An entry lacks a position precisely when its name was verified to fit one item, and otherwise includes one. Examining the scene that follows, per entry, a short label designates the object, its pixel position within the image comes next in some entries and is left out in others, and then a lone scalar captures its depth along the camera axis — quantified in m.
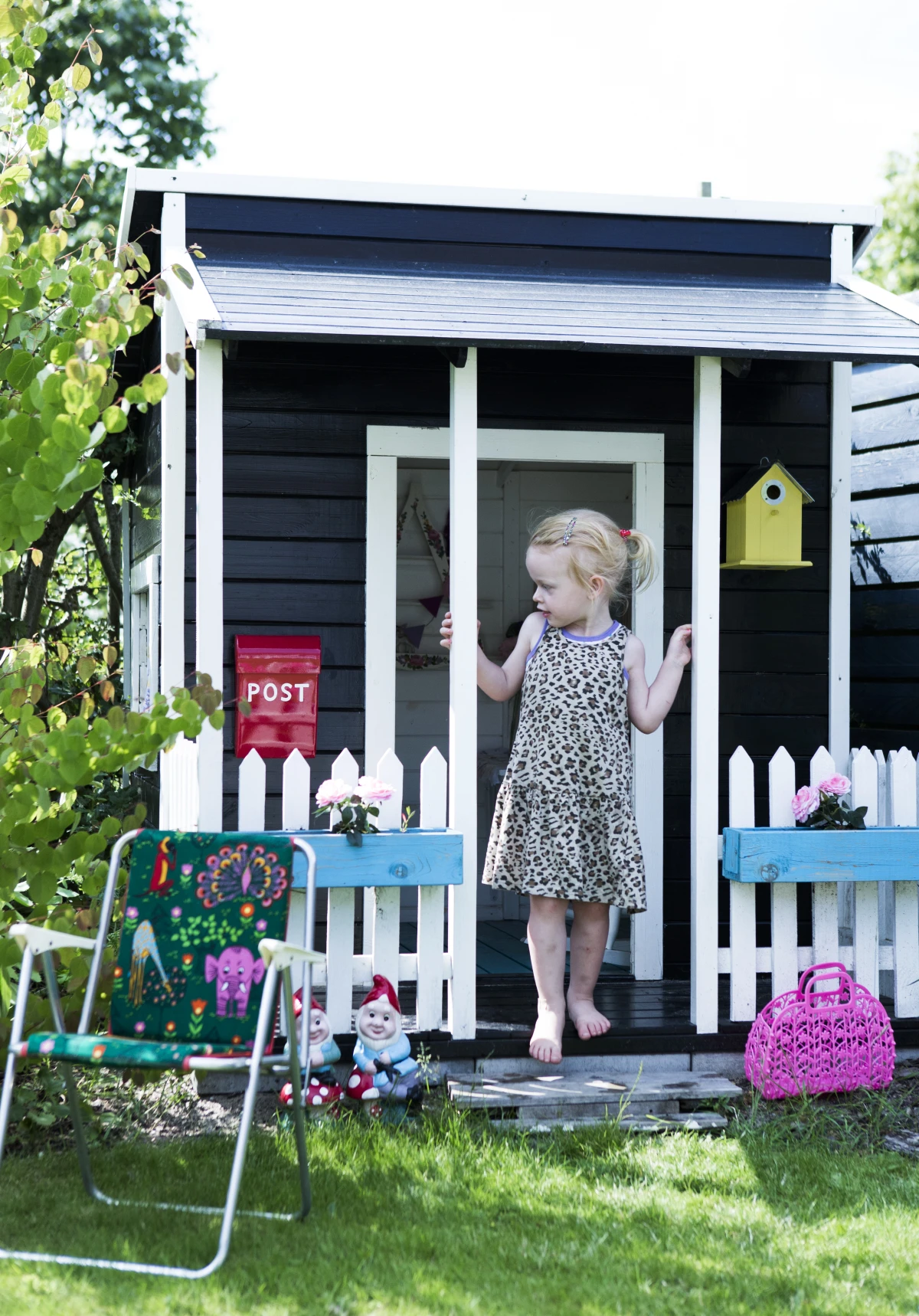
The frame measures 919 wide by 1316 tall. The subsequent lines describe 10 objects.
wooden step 3.87
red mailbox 5.00
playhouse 4.41
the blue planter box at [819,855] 4.22
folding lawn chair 3.35
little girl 4.11
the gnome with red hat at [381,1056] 3.84
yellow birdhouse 5.12
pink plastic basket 4.05
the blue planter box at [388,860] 4.03
